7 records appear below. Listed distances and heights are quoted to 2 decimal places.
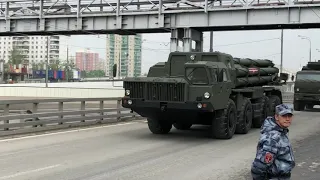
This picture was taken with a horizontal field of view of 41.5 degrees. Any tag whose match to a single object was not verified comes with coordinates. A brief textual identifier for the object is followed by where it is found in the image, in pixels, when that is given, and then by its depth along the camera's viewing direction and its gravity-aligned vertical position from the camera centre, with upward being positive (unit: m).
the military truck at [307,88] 26.52 -0.63
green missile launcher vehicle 12.07 -0.53
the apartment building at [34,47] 164.88 +11.03
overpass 34.44 +5.35
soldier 4.11 -0.72
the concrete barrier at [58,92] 45.00 -1.97
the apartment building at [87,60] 185.88 +6.86
